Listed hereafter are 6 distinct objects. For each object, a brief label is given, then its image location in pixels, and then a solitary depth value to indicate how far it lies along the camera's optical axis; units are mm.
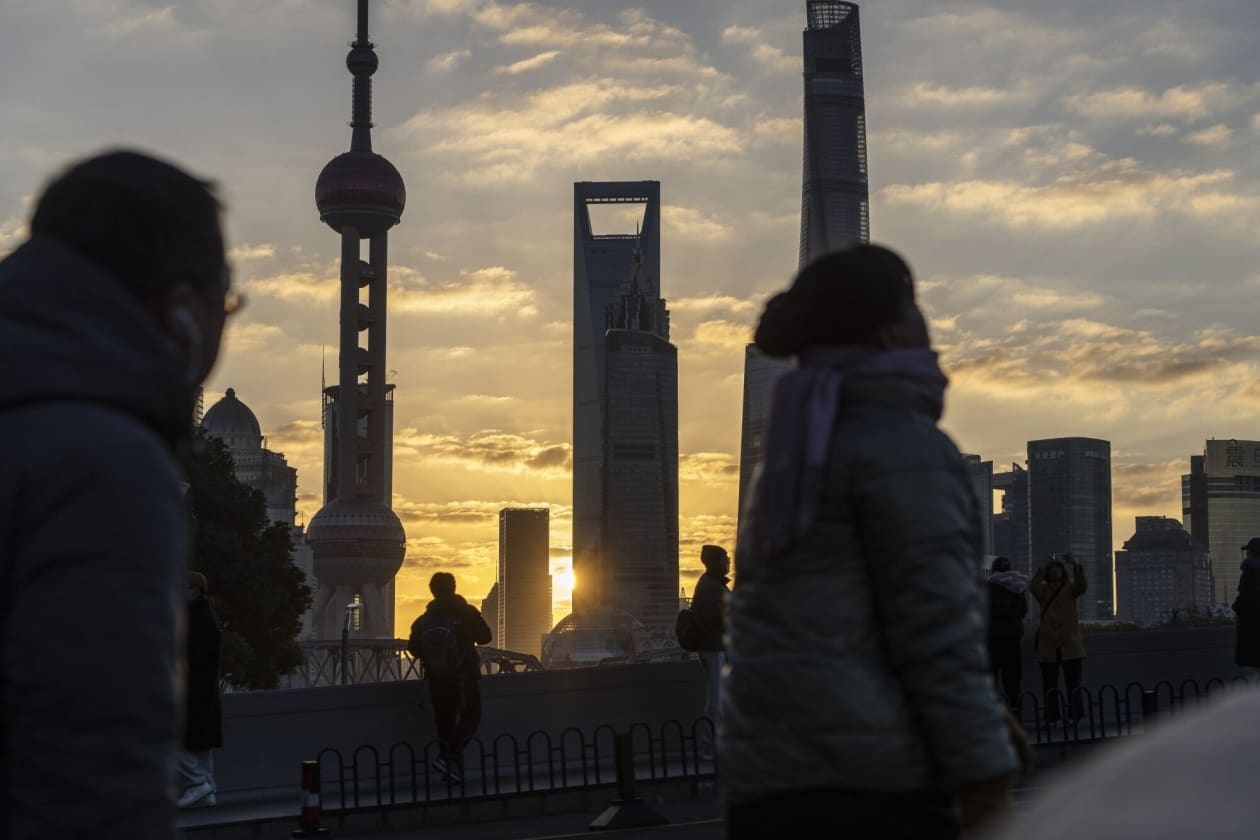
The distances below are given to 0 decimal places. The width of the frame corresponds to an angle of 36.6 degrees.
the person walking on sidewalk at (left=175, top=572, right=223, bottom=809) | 14117
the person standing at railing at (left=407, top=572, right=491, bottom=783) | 17109
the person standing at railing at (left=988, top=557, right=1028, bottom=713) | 19250
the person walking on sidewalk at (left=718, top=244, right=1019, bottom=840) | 3480
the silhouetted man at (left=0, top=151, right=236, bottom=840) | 2248
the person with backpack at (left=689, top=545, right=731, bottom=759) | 16188
